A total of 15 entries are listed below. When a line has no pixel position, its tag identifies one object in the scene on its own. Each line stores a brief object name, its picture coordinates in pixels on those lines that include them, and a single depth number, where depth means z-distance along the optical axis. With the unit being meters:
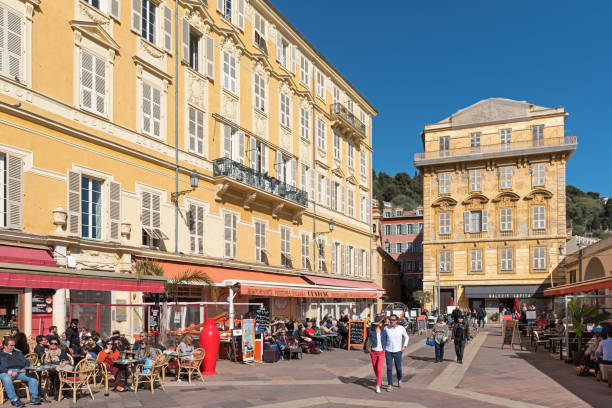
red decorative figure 14.80
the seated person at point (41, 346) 12.08
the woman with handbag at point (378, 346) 12.95
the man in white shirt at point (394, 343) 13.16
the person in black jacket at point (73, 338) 13.30
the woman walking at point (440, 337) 18.25
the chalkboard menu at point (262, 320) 19.03
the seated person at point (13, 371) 10.67
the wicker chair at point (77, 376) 11.20
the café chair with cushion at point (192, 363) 13.66
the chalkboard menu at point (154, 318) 16.16
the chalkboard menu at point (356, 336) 23.34
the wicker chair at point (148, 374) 12.38
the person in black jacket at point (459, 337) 18.31
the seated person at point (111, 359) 12.53
